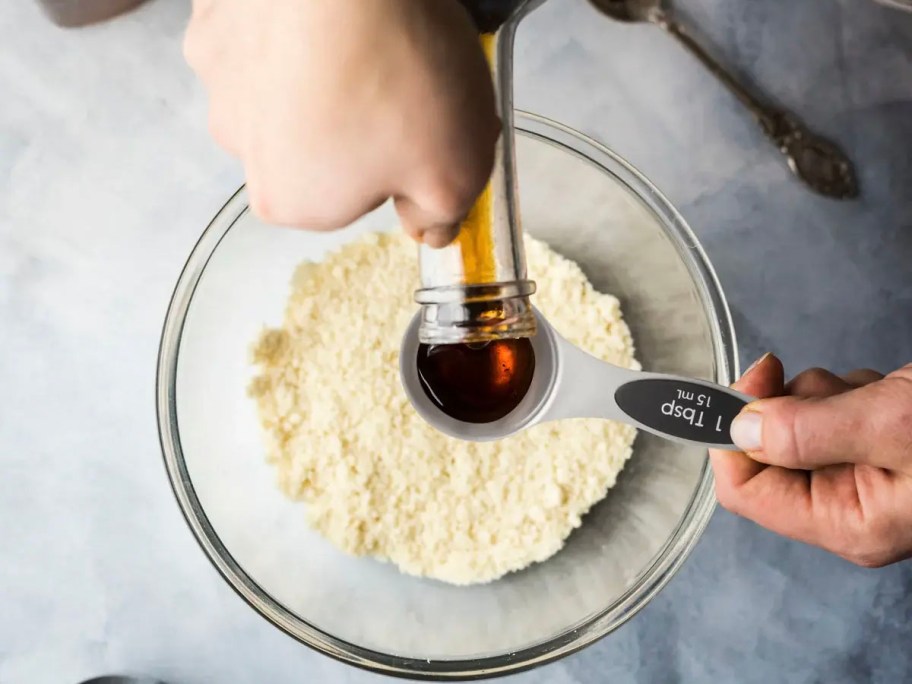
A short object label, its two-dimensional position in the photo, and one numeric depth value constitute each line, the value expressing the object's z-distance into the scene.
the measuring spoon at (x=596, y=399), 0.56
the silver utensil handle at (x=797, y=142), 0.77
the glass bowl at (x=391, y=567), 0.70
